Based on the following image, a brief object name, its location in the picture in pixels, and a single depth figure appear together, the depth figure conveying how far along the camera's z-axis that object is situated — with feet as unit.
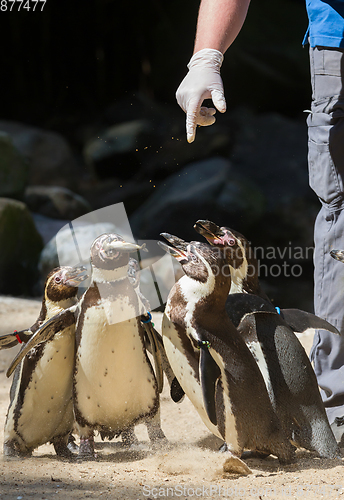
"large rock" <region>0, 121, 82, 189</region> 67.00
